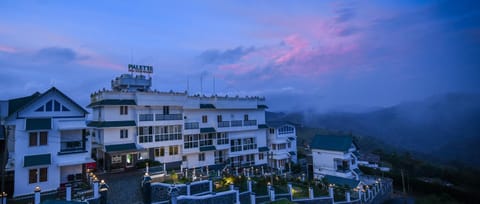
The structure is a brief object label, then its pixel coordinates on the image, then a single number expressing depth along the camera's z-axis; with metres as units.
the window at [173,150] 24.18
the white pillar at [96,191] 12.47
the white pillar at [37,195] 10.84
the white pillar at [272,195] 15.39
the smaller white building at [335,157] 27.41
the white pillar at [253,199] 14.40
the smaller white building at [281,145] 31.65
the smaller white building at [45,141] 15.13
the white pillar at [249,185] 16.64
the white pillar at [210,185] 15.62
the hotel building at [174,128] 21.02
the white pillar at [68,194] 11.73
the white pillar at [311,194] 17.19
